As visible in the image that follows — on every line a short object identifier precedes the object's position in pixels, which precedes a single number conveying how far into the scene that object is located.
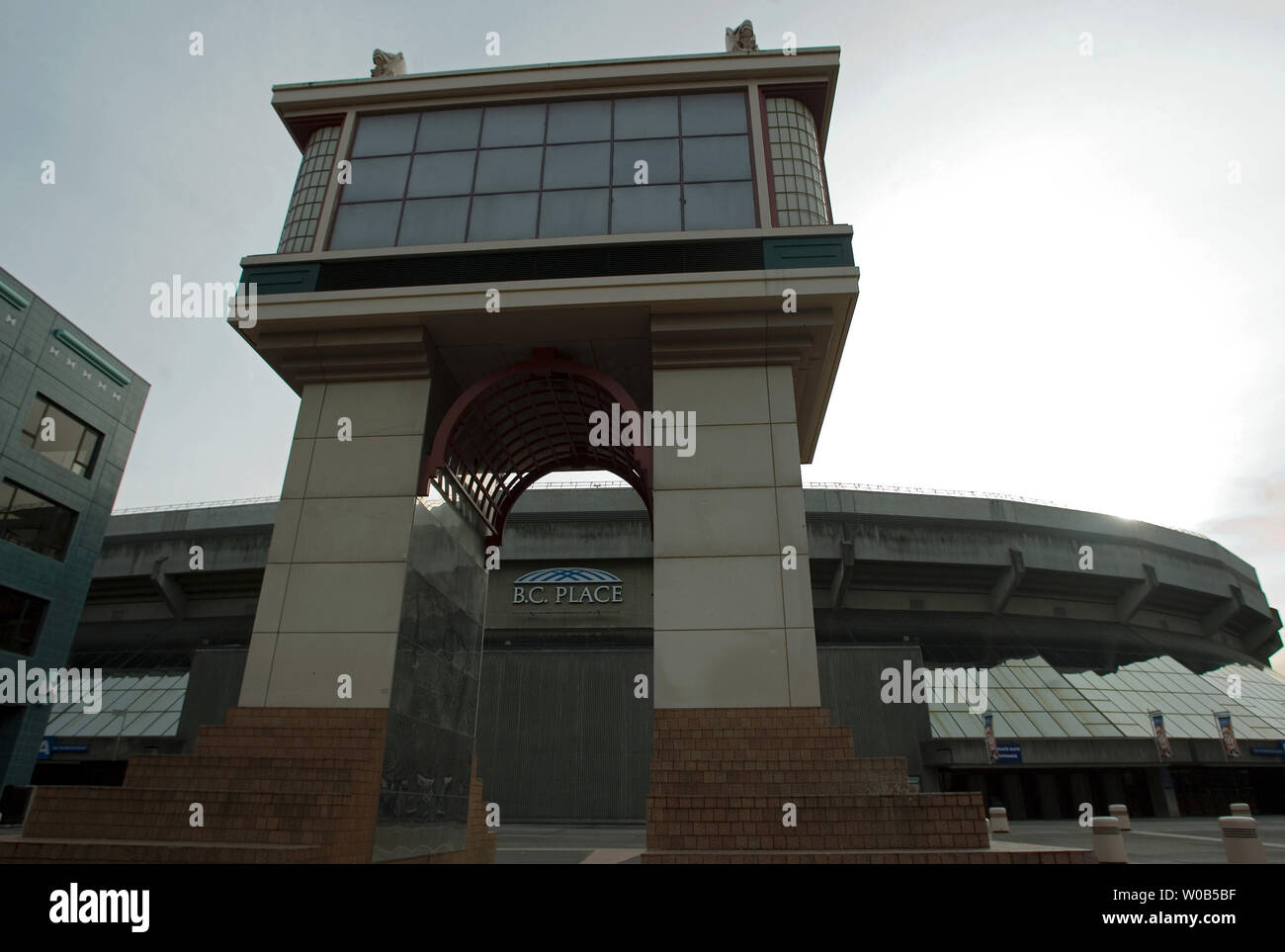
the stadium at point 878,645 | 39.06
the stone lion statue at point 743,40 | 16.80
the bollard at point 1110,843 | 11.81
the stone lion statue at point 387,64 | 17.47
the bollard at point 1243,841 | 11.53
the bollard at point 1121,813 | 22.65
